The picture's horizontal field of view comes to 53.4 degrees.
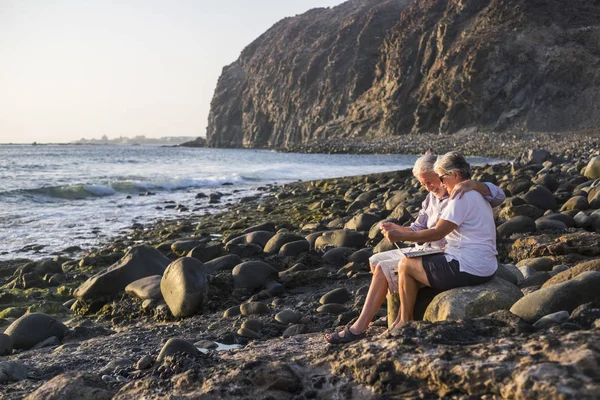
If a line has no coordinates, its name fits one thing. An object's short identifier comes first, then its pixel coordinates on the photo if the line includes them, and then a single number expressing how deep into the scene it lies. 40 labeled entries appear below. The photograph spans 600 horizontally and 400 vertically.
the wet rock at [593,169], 12.48
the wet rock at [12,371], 4.17
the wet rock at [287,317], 5.38
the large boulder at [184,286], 6.06
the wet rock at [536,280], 5.04
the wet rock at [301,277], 6.85
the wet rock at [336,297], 5.92
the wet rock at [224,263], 7.40
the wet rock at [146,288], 6.48
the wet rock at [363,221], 9.59
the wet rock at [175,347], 4.12
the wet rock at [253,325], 5.19
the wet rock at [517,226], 7.48
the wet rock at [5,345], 5.24
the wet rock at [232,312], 5.89
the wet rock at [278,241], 8.45
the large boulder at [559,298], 3.53
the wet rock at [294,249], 8.06
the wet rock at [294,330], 4.91
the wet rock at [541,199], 9.08
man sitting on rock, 4.07
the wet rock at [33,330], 5.46
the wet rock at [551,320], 3.23
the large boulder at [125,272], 6.99
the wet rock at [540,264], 5.89
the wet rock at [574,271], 4.32
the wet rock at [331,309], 5.57
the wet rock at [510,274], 5.09
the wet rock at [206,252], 8.26
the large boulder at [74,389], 3.37
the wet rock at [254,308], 5.85
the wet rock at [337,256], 7.61
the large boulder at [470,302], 3.90
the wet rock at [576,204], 8.71
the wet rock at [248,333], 5.01
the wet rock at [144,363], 4.11
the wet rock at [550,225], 7.48
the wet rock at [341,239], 8.43
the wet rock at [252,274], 6.73
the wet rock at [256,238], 9.05
